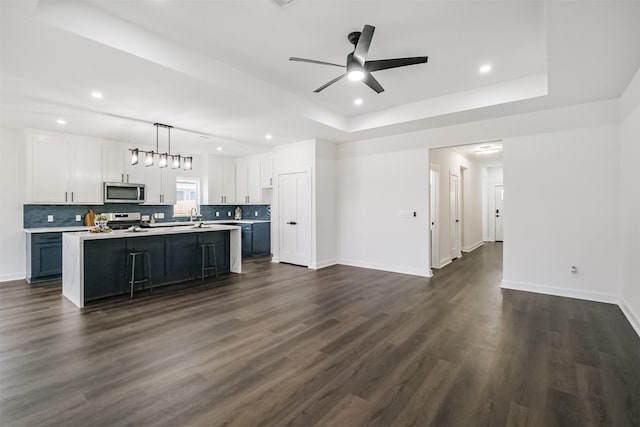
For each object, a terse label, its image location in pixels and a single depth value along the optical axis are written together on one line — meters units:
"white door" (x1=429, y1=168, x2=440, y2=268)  6.16
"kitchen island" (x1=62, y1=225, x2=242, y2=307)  4.03
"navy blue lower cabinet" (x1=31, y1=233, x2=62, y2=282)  5.14
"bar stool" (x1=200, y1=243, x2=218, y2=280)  5.34
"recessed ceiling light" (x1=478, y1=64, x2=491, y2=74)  3.68
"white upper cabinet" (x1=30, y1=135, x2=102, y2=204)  5.45
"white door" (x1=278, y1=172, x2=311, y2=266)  6.35
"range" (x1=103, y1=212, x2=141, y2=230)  6.24
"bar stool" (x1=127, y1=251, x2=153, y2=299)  4.36
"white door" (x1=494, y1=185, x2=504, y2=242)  10.70
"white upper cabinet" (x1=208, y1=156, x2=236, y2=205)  8.08
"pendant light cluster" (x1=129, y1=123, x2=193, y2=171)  4.96
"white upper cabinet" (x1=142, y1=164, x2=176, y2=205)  6.83
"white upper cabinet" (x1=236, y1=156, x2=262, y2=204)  8.04
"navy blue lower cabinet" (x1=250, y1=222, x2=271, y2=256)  7.81
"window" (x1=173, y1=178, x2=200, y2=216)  7.92
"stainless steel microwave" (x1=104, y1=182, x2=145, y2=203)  6.21
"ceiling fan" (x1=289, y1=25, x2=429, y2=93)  2.75
